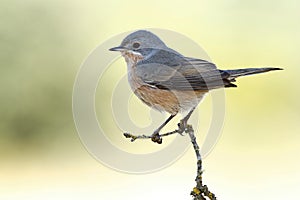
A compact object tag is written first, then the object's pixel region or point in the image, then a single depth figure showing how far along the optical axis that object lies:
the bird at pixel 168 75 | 6.92
